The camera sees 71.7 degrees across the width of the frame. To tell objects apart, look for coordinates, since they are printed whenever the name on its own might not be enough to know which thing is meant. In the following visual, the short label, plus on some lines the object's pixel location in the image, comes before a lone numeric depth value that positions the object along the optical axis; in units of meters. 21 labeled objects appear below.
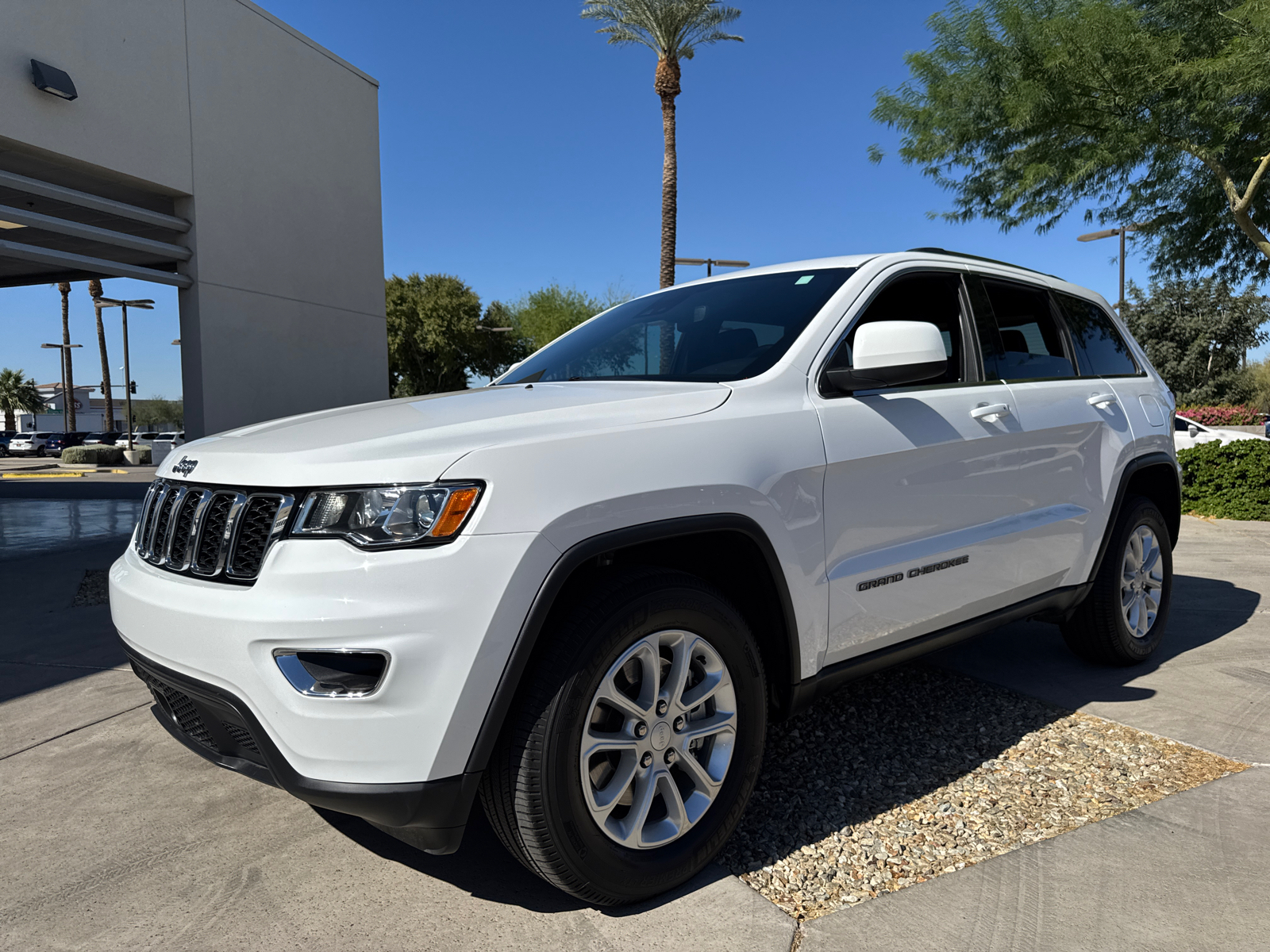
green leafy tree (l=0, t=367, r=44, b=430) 71.88
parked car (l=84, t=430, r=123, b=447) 43.46
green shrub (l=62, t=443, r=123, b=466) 33.03
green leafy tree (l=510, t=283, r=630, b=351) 39.41
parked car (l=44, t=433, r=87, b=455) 45.49
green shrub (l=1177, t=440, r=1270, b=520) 9.55
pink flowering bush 24.73
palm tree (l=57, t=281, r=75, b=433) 46.50
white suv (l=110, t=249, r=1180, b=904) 1.95
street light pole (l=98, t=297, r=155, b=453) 32.36
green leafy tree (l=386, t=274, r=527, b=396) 41.22
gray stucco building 8.89
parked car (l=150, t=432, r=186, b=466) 34.63
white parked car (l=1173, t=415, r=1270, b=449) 12.77
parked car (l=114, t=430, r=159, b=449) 44.83
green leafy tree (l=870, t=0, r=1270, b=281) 10.27
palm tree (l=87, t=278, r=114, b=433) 38.03
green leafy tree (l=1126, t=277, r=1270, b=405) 34.19
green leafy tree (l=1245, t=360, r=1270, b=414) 41.09
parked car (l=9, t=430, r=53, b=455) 46.94
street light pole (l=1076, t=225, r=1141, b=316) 17.16
